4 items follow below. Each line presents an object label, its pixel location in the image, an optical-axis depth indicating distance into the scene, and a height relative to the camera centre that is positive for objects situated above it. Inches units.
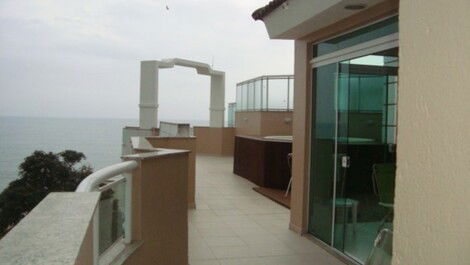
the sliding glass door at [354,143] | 186.9 -7.8
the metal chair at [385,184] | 177.6 -22.2
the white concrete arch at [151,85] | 649.6 +51.1
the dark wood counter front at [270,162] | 406.9 -34.3
